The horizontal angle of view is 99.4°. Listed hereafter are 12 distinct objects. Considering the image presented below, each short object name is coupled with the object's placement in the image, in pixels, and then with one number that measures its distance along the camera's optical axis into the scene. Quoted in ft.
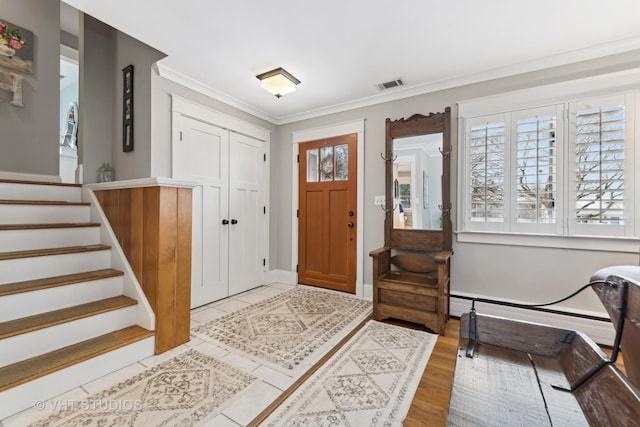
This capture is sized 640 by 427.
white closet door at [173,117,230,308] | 9.43
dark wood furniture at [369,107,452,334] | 7.98
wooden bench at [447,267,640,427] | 2.22
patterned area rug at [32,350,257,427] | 4.50
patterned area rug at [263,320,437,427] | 4.67
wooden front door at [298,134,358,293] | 11.44
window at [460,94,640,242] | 7.13
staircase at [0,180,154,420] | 5.01
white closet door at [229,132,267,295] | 11.14
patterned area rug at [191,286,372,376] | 6.63
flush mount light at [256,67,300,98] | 8.49
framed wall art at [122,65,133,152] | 9.28
